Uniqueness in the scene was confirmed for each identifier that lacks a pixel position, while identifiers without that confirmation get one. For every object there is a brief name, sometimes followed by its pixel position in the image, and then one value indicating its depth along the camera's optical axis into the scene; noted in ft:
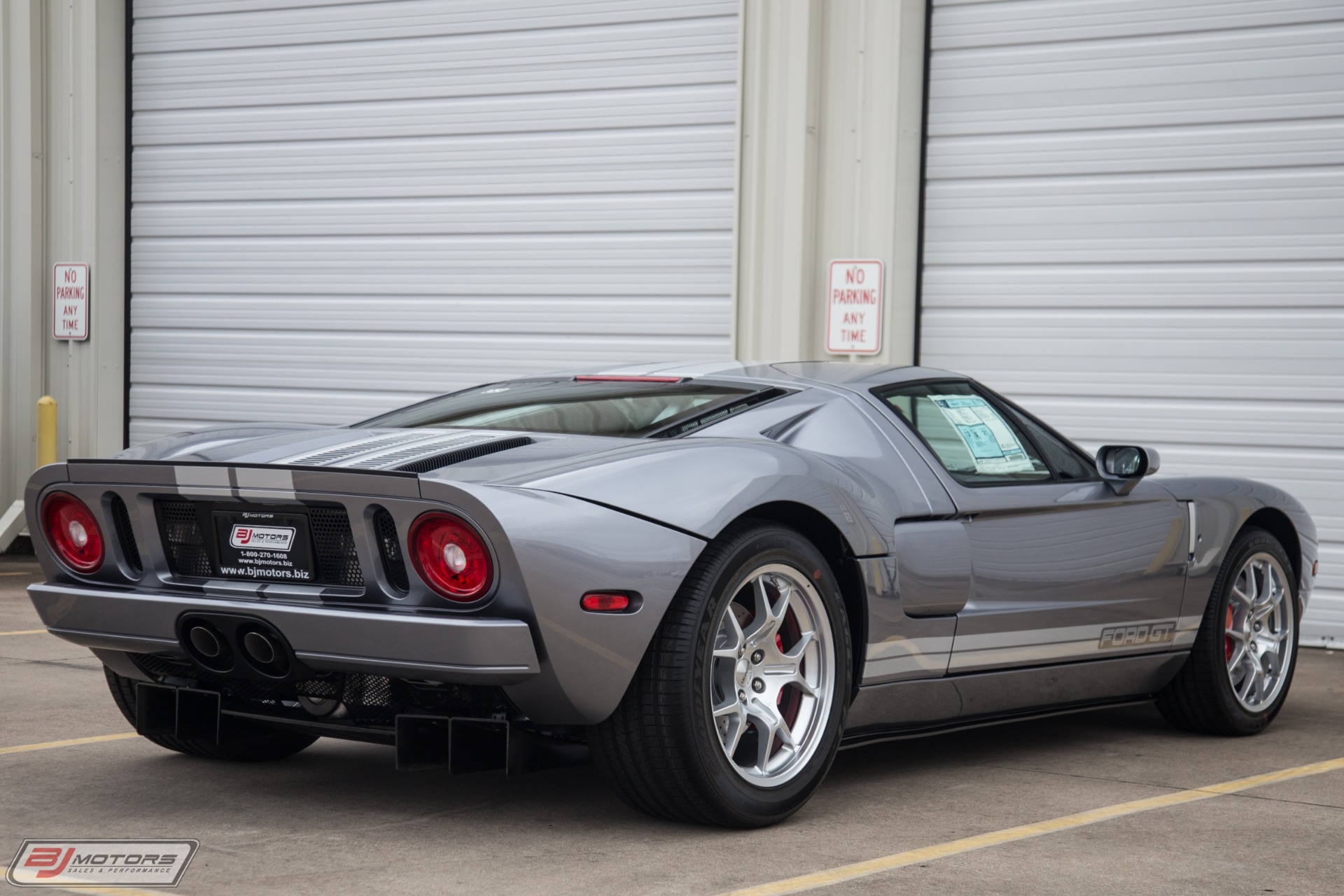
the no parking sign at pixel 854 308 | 30.91
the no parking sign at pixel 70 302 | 39.14
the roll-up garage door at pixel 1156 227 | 27.96
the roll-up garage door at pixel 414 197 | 33.47
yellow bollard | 38.34
